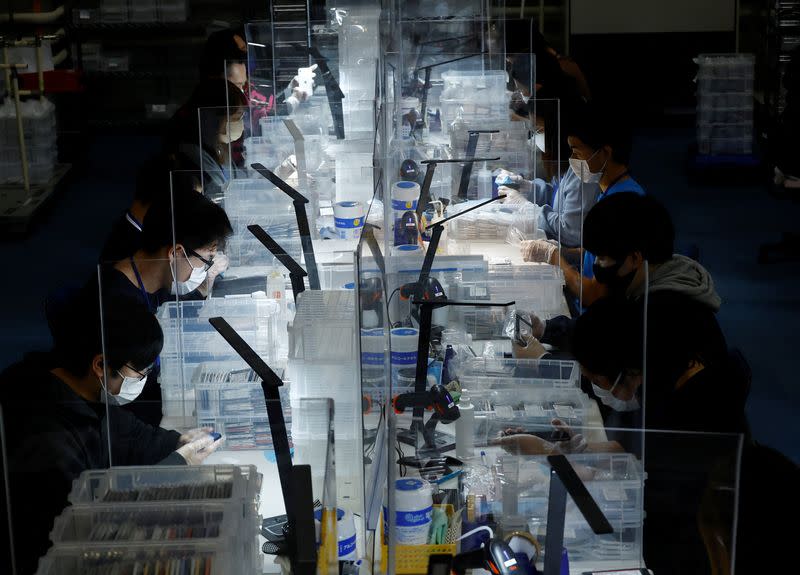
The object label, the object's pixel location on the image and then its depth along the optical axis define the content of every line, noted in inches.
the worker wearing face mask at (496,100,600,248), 180.2
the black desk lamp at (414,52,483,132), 241.3
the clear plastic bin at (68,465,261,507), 82.9
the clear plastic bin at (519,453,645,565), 94.0
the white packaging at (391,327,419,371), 133.0
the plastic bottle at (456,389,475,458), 110.8
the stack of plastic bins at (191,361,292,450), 117.3
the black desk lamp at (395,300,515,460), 112.3
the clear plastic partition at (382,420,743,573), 90.3
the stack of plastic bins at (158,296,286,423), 128.4
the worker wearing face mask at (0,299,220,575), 89.4
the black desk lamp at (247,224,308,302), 127.2
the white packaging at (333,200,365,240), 177.5
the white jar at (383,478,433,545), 96.6
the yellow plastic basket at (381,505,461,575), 95.6
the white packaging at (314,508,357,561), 93.7
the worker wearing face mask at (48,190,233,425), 142.6
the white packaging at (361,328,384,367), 106.6
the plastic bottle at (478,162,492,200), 191.0
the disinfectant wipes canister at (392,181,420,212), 181.5
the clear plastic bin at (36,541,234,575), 76.4
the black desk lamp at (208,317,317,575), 83.4
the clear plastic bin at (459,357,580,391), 122.3
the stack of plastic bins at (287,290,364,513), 95.1
